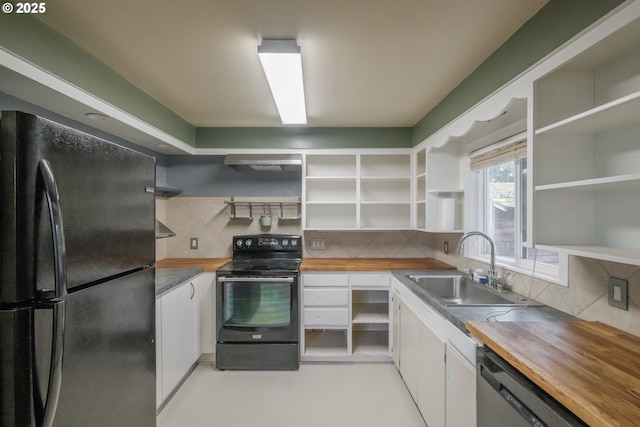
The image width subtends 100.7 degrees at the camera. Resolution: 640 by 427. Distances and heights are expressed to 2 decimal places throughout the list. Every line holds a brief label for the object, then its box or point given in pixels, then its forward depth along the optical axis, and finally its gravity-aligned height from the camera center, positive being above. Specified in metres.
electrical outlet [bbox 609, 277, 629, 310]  1.11 -0.33
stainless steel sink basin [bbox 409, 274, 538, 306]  1.79 -0.57
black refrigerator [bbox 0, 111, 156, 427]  0.72 -0.21
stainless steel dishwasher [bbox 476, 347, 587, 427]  0.77 -0.62
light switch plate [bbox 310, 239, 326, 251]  3.14 -0.34
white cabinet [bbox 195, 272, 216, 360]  2.53 -0.98
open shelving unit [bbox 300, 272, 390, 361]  2.57 -0.88
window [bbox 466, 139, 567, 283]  1.68 +0.05
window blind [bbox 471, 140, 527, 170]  1.76 +0.45
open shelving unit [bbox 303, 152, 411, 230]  3.15 +0.30
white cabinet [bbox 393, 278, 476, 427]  1.28 -0.88
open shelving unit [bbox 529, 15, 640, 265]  1.09 +0.27
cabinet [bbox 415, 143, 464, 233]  2.48 +0.30
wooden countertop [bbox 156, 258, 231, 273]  2.58 -0.50
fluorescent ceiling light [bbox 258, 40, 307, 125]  1.46 +0.90
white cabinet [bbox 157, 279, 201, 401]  1.97 -0.97
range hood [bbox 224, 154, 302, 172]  2.69 +0.55
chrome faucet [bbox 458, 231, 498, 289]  1.85 -0.39
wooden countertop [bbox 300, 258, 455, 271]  2.58 -0.50
